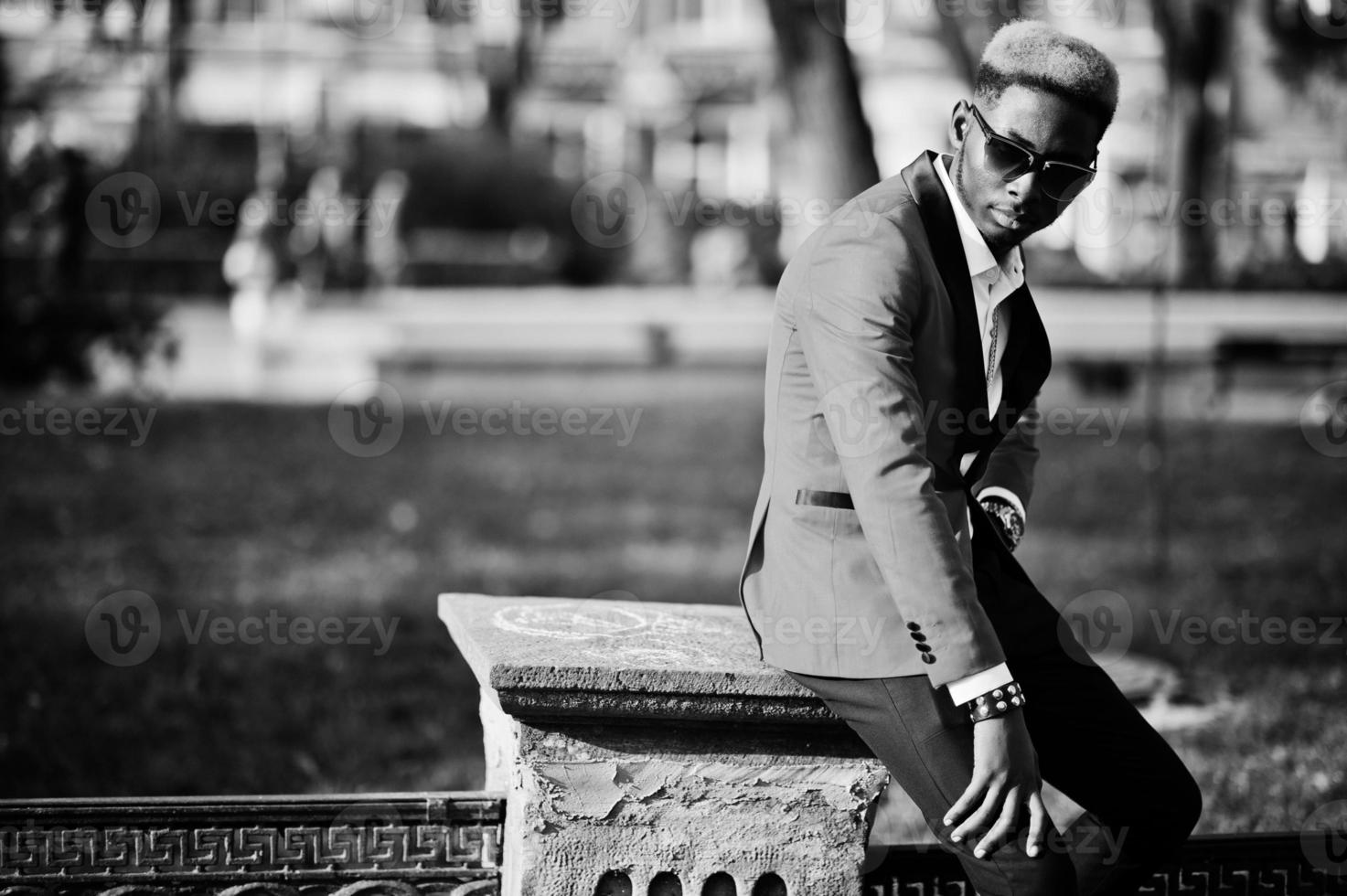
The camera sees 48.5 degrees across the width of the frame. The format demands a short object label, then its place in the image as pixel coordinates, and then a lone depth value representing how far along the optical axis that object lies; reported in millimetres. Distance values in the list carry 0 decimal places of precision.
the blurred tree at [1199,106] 13276
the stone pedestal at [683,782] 2867
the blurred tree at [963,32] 13016
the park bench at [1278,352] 14383
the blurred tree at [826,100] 6992
